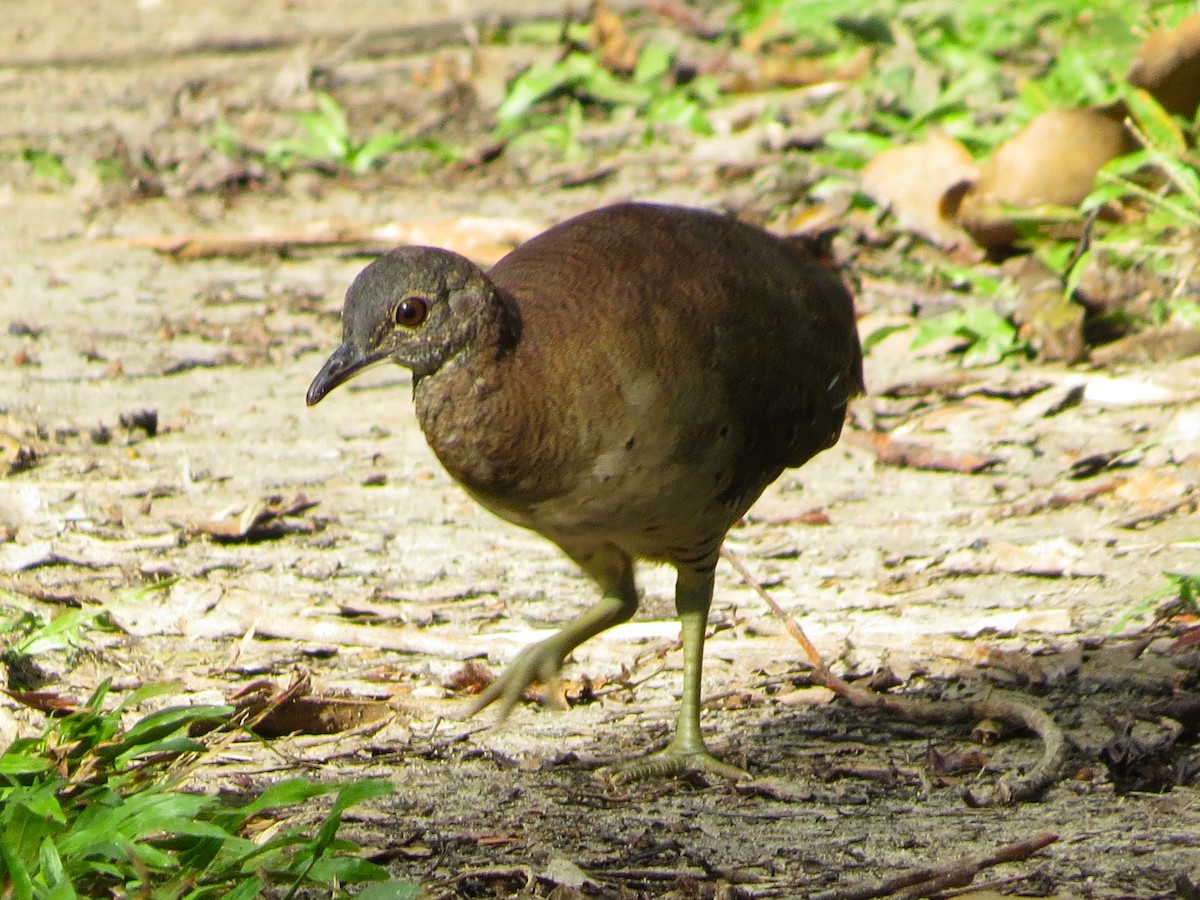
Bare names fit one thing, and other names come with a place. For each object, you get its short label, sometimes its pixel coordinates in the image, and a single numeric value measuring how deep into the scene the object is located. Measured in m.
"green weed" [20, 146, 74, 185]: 18.97
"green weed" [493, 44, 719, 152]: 19.94
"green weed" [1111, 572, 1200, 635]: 9.37
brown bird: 7.76
